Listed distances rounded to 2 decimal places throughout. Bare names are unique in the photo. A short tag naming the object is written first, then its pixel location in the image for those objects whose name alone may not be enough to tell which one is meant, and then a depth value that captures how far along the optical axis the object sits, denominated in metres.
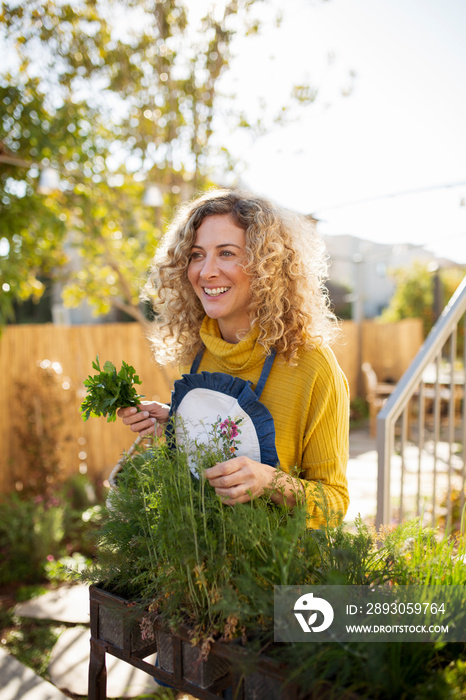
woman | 1.29
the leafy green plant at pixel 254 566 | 0.74
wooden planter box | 0.80
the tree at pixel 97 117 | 3.80
